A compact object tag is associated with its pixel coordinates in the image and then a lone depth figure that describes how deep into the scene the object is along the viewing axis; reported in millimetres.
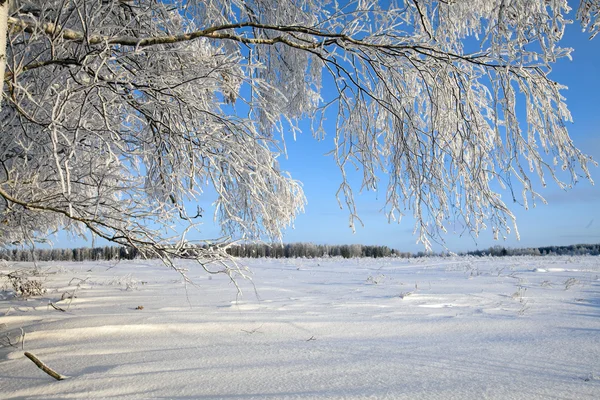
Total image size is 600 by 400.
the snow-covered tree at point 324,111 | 2322
